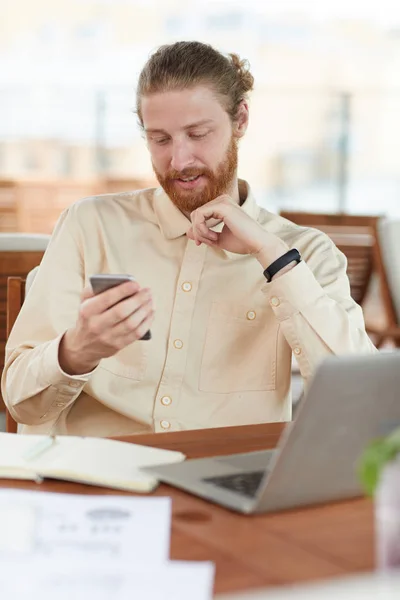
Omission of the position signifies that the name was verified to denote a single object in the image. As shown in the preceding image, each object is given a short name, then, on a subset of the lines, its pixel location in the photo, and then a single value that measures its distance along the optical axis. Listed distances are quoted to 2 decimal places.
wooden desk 1.57
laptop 1.60
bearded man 2.25
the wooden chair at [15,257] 2.58
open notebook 1.75
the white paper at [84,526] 1.59
